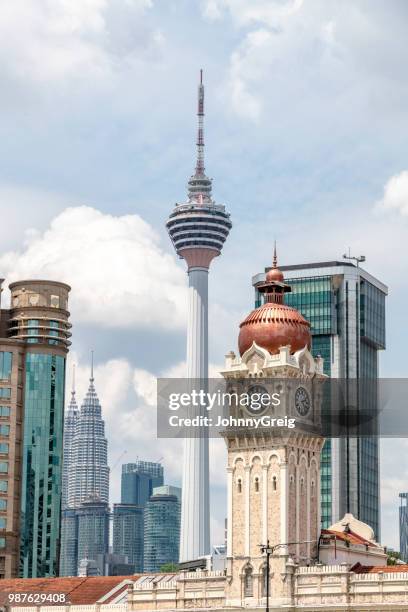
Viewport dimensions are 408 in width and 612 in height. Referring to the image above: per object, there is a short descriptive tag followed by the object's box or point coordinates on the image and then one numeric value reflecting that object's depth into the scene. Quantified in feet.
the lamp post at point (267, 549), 372.03
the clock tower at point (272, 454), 409.28
